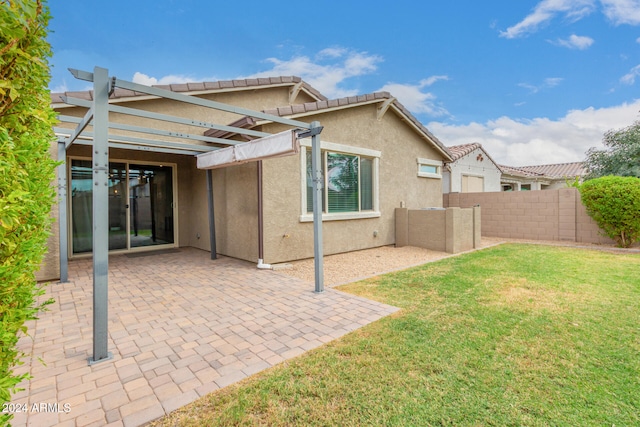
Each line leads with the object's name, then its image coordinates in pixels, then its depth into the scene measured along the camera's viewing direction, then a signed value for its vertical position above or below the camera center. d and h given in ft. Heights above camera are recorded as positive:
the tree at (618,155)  50.65 +8.57
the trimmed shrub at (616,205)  31.32 -0.20
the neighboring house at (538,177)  79.25 +7.26
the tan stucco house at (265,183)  27.30 +2.80
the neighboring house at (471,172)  62.85 +7.53
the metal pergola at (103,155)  10.85 +2.47
